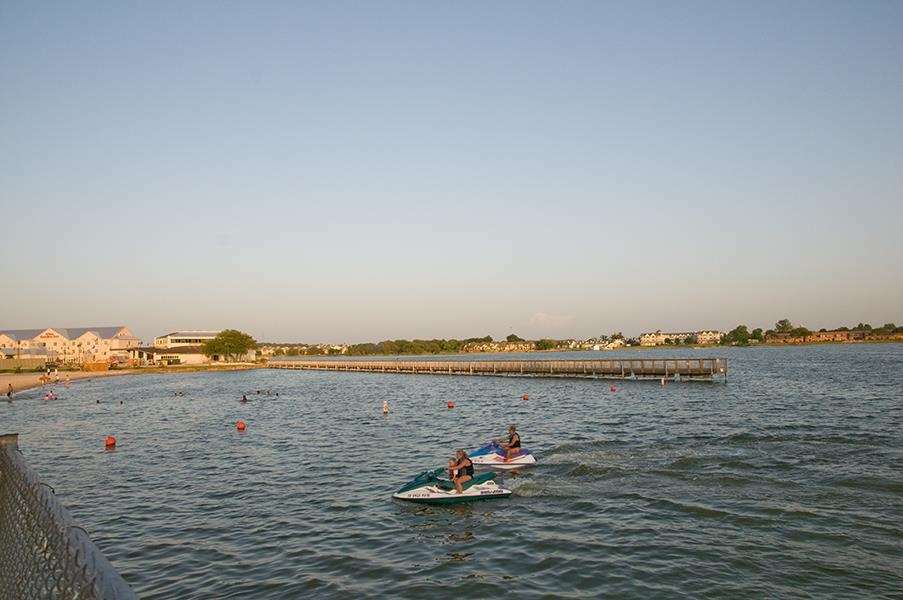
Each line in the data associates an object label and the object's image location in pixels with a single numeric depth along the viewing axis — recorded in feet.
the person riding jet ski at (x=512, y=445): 101.50
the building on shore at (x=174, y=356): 589.73
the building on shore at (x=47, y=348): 592.19
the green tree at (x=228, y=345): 595.47
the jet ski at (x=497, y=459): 100.83
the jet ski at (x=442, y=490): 80.64
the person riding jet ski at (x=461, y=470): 82.26
